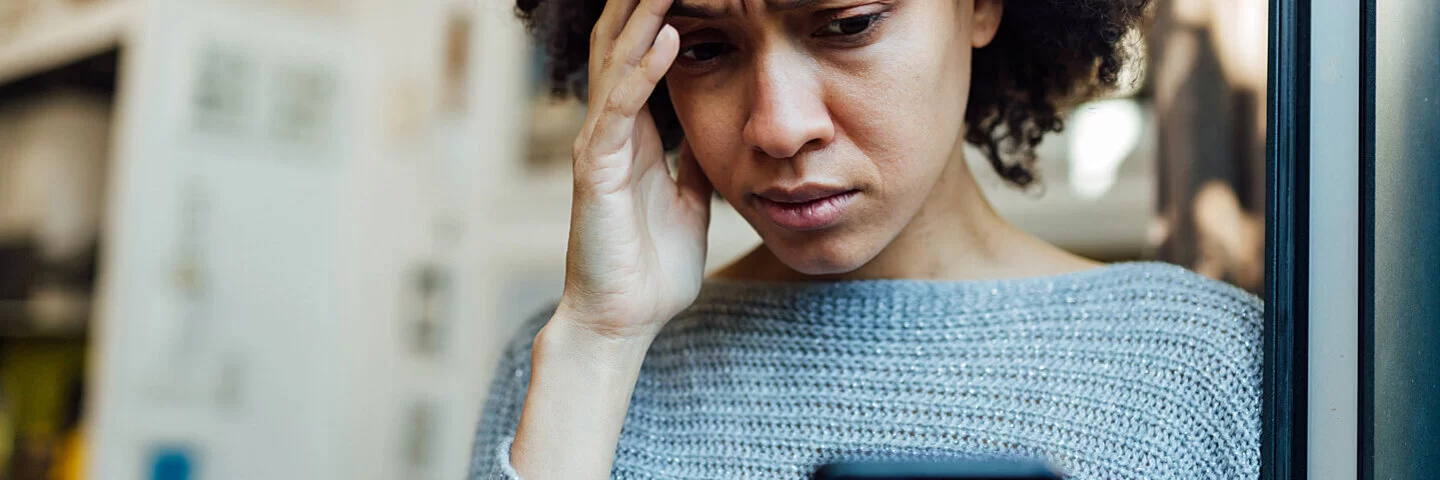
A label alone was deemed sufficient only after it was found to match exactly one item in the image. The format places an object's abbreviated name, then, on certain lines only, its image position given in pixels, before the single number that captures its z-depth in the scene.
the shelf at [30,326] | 2.57
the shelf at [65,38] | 2.47
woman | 0.76
